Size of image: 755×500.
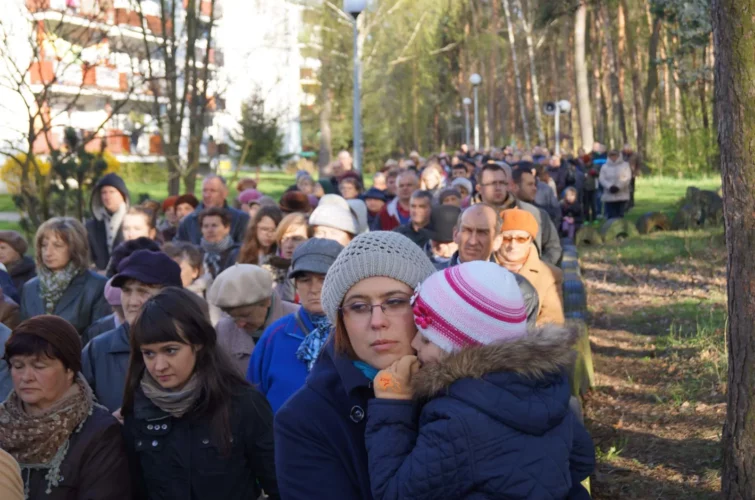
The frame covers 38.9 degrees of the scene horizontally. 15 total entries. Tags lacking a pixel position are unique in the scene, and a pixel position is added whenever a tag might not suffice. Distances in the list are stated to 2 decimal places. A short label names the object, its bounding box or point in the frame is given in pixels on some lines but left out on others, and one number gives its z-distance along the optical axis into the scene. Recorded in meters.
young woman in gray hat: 2.63
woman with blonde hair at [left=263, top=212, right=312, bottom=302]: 7.06
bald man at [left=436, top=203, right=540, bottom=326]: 6.30
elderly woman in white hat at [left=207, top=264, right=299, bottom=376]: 5.45
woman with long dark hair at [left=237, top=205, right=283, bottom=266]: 8.11
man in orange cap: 6.62
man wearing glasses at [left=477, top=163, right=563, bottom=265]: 9.05
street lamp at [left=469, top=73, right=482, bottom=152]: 42.78
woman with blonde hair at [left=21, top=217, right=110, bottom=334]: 6.77
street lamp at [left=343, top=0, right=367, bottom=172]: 17.47
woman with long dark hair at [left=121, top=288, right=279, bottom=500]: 3.98
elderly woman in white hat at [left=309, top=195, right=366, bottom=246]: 7.24
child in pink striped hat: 2.46
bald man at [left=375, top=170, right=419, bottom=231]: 12.41
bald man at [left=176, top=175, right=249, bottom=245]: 9.88
